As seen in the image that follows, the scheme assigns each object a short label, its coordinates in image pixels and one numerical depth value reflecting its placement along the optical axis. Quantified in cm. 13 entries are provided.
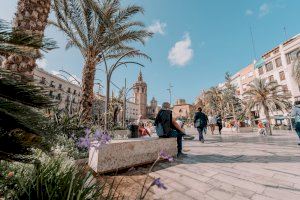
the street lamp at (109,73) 989
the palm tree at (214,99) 4494
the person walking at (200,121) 933
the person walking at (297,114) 659
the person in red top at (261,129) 1565
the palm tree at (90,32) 908
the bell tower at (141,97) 8299
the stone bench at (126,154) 375
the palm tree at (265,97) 1967
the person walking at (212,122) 1529
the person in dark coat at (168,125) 536
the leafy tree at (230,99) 4528
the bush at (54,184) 164
